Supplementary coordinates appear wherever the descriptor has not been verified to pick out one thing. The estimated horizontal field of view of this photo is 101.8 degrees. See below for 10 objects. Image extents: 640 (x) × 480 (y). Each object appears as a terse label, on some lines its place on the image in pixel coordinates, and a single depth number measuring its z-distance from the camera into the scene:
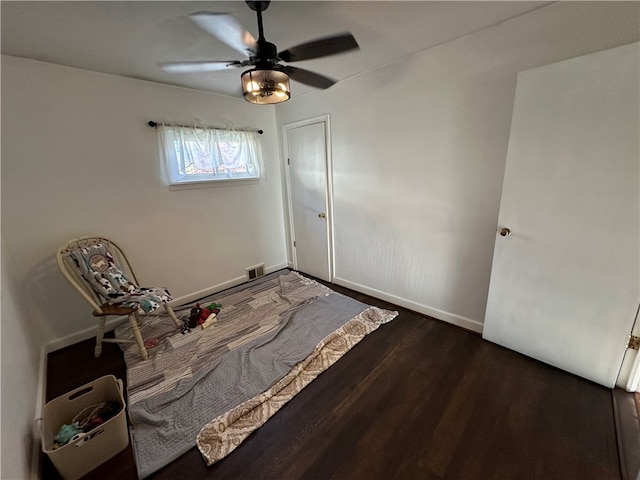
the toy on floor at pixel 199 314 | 2.45
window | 2.64
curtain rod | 2.47
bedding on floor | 1.45
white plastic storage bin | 1.22
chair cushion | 2.00
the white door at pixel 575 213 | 1.38
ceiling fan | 1.35
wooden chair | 1.97
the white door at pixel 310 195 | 3.00
